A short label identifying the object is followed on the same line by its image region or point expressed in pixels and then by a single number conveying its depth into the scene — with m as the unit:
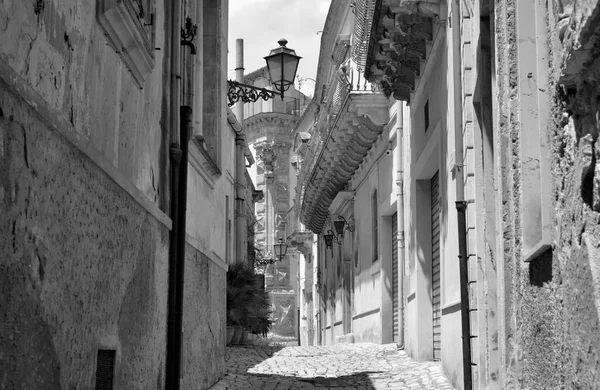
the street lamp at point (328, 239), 27.22
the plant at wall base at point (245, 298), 20.73
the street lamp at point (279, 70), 15.40
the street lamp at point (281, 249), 35.31
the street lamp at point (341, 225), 24.25
